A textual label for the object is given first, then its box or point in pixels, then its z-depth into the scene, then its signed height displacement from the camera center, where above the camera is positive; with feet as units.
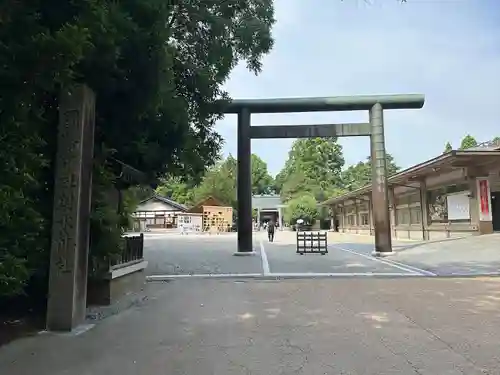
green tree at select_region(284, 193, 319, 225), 142.20 +7.03
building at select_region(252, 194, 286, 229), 180.04 +9.52
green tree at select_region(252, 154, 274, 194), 227.61 +28.15
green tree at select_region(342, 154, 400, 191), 192.63 +26.33
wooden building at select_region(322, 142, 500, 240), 59.47 +5.63
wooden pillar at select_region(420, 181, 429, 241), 74.33 +3.61
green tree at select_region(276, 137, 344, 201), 176.76 +27.67
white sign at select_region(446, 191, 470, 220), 62.59 +3.76
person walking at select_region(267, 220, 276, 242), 85.82 +0.06
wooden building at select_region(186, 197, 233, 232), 140.48 +5.77
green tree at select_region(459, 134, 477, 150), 148.49 +30.26
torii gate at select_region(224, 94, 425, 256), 47.70 +11.15
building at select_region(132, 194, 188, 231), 162.30 +7.45
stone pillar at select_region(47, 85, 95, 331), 16.43 +0.71
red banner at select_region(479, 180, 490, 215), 59.77 +4.60
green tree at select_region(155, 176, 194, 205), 187.99 +16.28
